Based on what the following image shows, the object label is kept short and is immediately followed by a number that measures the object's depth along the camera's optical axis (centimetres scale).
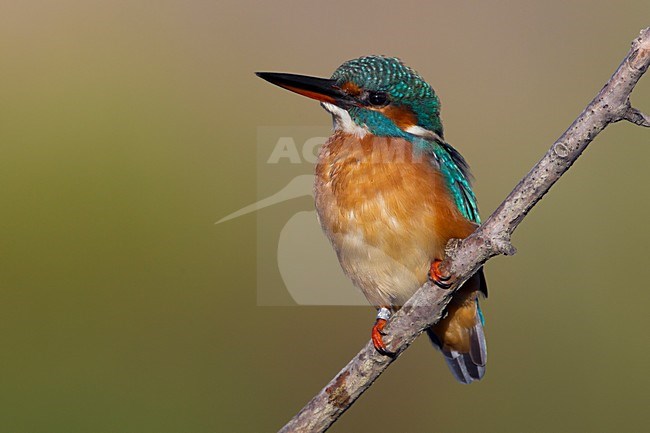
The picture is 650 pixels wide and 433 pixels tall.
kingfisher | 591
